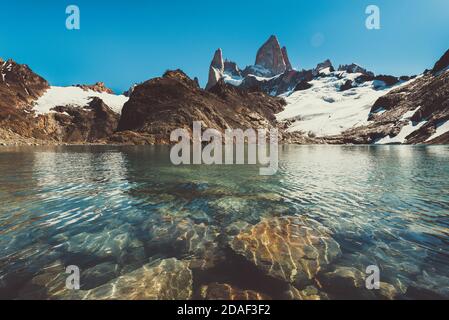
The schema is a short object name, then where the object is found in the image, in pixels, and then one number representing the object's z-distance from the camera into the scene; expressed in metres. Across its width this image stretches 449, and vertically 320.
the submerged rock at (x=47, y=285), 7.42
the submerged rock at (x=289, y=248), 8.95
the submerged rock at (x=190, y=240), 9.91
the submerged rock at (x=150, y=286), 7.44
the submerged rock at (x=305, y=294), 7.42
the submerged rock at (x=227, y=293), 7.46
